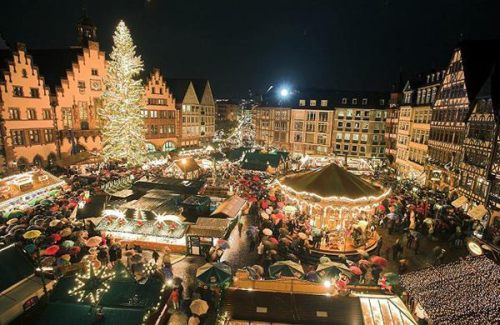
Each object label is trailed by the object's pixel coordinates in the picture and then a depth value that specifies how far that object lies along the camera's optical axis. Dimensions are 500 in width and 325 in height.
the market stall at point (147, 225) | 18.33
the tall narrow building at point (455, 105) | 28.88
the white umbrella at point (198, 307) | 11.62
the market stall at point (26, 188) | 20.36
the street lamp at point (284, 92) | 60.67
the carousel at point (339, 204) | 19.55
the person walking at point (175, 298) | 13.42
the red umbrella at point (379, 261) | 15.32
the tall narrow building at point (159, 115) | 45.75
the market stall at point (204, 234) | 18.12
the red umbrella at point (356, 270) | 14.88
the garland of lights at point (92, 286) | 9.65
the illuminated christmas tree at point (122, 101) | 30.14
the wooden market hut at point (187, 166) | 31.74
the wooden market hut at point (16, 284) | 10.73
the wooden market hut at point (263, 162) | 37.94
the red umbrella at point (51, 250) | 14.83
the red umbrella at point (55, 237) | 16.33
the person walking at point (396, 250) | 17.83
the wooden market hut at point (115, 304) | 9.05
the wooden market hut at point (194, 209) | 20.44
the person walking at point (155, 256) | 16.31
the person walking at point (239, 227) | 20.97
